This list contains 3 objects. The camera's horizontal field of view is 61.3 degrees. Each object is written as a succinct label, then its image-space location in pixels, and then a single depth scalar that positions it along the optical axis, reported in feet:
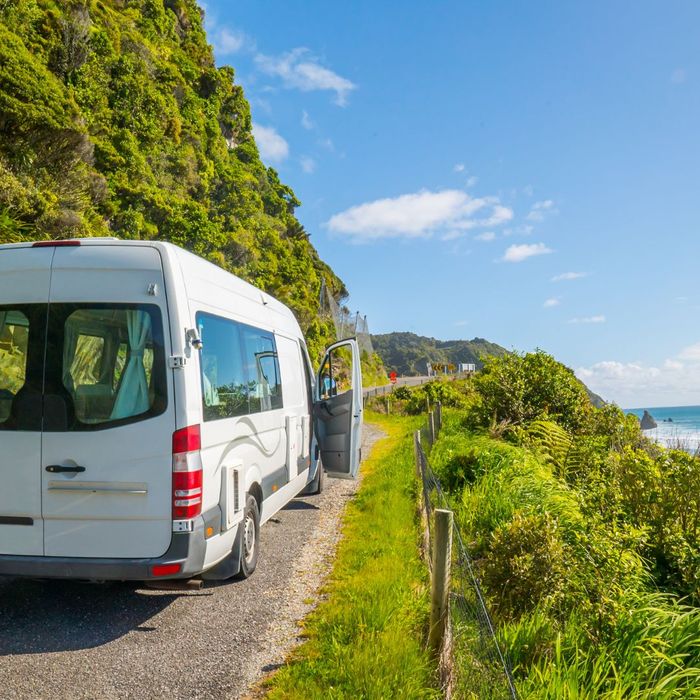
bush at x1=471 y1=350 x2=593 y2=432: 40.47
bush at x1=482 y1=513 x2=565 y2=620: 14.49
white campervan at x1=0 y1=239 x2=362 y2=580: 13.55
